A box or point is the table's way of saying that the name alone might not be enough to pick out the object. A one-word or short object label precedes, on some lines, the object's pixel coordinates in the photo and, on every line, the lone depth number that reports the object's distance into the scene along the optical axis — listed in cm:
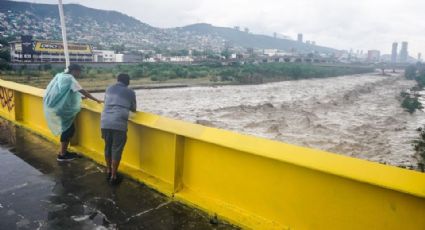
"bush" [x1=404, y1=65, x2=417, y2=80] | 9958
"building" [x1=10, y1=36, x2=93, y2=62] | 5891
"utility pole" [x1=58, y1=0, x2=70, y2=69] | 567
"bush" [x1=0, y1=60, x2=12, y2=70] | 4449
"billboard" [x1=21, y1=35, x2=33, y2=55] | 5806
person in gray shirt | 393
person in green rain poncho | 462
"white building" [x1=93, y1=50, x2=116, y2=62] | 8706
